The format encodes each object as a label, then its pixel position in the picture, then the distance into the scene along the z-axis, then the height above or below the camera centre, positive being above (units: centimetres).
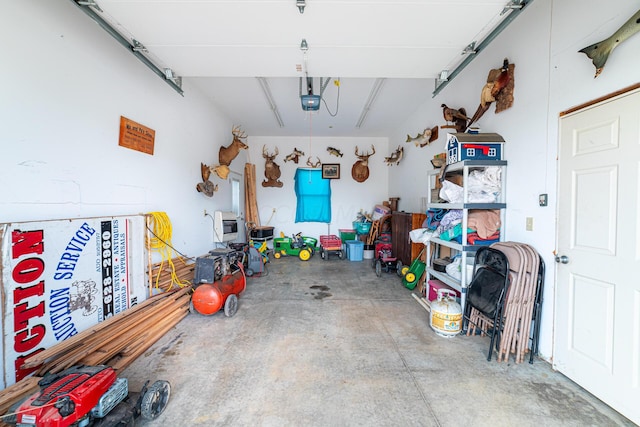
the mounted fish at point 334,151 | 664 +161
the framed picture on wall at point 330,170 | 675 +108
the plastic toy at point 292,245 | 605 -99
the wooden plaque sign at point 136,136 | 242 +80
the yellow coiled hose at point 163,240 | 277 -40
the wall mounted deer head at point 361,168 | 659 +113
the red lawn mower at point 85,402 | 108 -98
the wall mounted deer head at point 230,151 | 468 +114
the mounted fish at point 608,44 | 141 +107
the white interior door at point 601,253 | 147 -32
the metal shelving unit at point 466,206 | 245 +2
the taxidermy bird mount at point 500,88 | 240 +126
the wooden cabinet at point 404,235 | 423 -57
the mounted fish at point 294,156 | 665 +148
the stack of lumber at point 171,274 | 279 -88
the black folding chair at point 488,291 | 203 -77
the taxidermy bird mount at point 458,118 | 307 +122
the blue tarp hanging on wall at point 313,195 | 686 +37
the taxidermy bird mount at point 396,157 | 565 +130
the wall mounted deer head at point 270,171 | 657 +104
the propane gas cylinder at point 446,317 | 240 -115
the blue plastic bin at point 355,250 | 579 -106
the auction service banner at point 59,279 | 153 -58
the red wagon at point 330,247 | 585 -99
